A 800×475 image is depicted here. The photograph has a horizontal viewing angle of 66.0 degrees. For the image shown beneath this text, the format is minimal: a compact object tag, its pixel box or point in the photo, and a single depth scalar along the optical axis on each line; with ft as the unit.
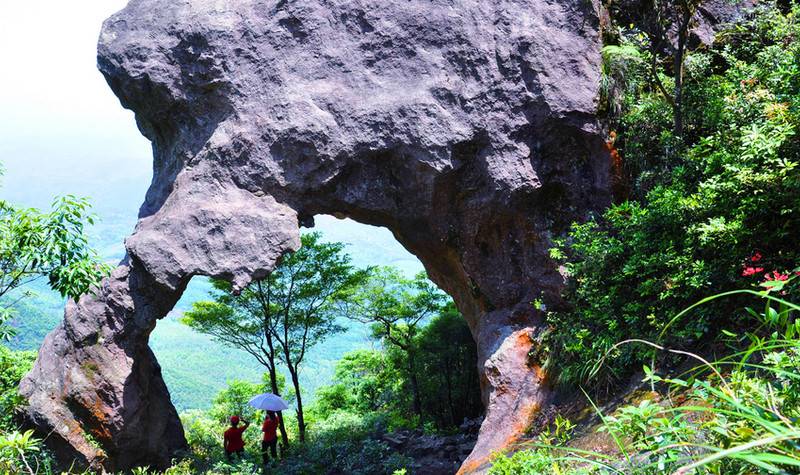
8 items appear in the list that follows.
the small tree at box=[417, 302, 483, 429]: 50.03
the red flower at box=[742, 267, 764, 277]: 17.29
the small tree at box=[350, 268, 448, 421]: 54.39
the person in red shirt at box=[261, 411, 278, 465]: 40.47
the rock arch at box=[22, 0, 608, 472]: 28.25
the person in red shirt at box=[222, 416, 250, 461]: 37.81
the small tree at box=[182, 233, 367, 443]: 50.11
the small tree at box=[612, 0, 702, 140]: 26.13
